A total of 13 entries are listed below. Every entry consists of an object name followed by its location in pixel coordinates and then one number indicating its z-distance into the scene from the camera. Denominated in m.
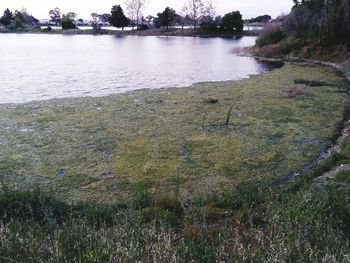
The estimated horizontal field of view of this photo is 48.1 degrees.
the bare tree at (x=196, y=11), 126.12
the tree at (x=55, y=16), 166.00
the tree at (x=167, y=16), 111.28
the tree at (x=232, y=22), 98.62
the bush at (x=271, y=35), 48.12
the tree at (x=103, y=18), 148.90
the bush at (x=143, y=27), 112.31
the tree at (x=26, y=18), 141.27
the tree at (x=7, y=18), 130.12
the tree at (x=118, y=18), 117.19
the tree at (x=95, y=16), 149.50
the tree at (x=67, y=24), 121.31
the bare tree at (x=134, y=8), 132.12
